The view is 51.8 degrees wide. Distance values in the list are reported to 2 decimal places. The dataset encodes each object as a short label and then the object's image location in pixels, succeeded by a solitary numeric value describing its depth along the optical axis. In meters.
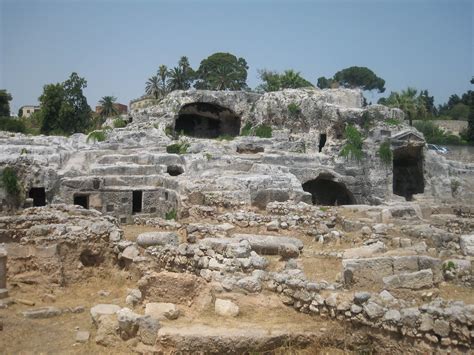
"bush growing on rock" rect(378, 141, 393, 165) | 21.55
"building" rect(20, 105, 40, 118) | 80.36
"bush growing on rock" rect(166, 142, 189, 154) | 21.39
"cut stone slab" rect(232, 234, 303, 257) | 8.77
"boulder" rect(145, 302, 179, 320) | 6.25
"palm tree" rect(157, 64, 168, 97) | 48.47
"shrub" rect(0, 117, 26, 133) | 35.71
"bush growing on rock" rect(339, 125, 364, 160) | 22.16
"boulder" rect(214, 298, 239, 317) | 6.39
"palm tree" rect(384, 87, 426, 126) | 40.00
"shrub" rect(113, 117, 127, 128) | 28.11
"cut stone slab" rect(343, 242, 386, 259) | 8.45
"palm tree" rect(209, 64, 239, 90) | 43.56
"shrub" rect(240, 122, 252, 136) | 27.64
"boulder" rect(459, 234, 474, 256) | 8.50
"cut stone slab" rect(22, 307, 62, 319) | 7.25
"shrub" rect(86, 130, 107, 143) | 23.50
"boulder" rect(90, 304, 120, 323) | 6.68
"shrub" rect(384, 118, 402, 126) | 22.41
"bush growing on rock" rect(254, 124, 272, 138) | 26.59
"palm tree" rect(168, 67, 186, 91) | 47.84
